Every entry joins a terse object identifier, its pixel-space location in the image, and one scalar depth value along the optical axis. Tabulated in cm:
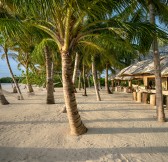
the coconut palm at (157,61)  711
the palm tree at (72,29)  511
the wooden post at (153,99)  1072
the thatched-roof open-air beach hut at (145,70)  958
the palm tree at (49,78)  1124
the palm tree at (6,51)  1440
